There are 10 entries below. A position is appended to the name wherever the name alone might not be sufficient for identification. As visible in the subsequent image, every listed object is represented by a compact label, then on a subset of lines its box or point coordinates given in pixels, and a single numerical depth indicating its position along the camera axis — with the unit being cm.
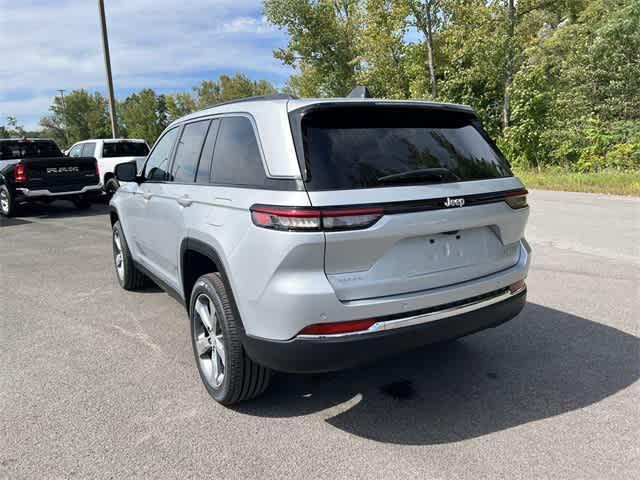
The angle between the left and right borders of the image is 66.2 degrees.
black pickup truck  1163
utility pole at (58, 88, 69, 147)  7581
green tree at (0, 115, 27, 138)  8577
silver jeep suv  239
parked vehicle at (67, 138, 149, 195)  1427
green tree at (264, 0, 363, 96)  3050
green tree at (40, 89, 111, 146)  7550
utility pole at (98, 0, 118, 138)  1839
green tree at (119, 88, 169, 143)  7256
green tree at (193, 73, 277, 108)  6531
